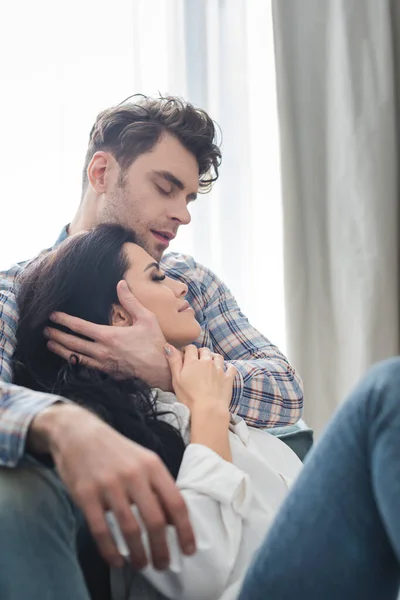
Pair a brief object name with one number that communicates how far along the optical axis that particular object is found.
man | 0.74
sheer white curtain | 2.29
